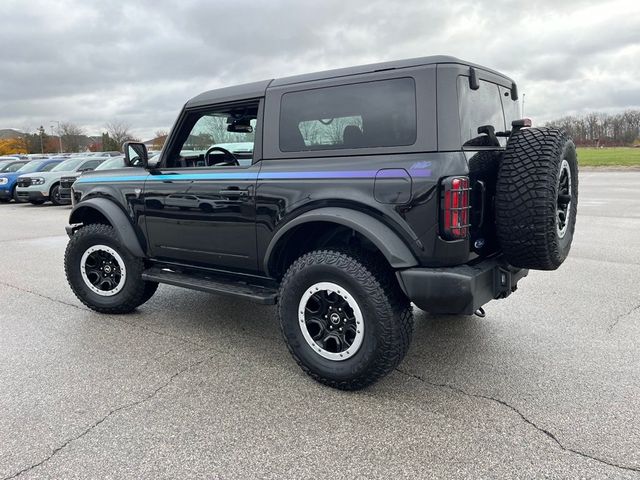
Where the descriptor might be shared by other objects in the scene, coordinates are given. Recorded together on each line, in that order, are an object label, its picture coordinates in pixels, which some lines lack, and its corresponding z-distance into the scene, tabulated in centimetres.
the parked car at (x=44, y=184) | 1616
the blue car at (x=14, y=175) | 1792
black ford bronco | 291
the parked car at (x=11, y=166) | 2073
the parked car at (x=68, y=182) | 1434
